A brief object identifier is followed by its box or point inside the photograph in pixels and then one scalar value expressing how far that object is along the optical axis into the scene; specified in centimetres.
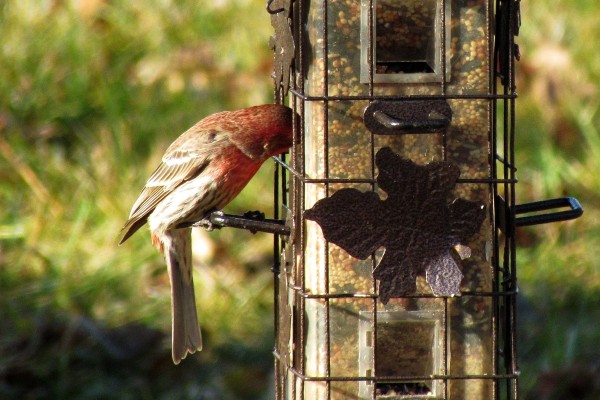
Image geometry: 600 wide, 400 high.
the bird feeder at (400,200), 789
